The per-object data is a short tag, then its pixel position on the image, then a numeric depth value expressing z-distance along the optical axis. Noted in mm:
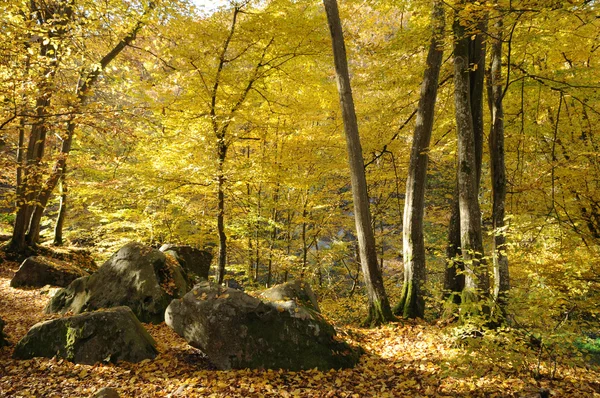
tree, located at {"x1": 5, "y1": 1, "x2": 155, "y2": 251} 6383
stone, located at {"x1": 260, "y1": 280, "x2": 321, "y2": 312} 6820
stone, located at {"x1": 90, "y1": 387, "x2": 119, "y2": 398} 3348
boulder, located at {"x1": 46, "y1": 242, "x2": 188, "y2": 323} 6523
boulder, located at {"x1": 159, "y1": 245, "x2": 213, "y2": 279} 9561
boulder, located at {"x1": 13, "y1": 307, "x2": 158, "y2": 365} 4547
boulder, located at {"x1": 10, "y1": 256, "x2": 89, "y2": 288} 8570
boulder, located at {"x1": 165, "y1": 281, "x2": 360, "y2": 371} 4668
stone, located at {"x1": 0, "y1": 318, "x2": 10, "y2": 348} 4824
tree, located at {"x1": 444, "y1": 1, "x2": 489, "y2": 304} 5660
